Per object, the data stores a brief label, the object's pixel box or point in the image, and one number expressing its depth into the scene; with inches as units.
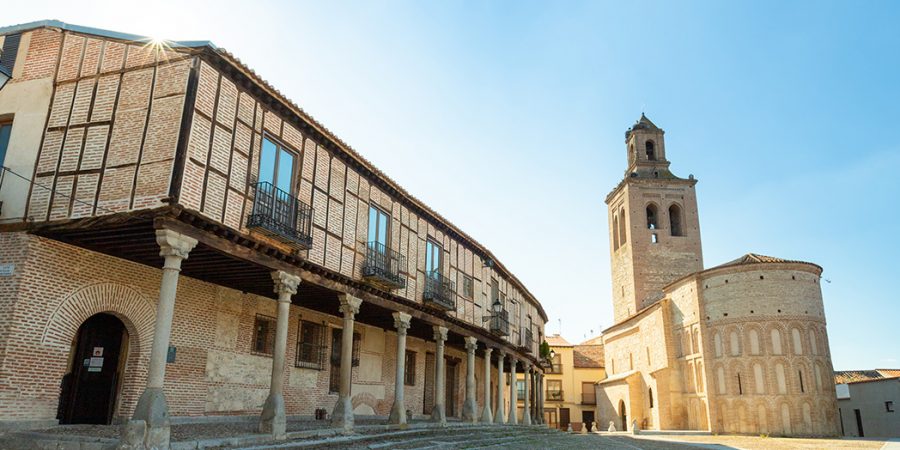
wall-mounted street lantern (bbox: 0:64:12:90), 364.0
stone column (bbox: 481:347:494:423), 874.8
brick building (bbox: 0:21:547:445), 403.9
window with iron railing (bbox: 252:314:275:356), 600.1
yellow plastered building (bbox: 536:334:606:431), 2155.5
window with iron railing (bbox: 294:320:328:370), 651.1
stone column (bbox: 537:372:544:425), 1253.7
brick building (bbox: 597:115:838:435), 1275.8
